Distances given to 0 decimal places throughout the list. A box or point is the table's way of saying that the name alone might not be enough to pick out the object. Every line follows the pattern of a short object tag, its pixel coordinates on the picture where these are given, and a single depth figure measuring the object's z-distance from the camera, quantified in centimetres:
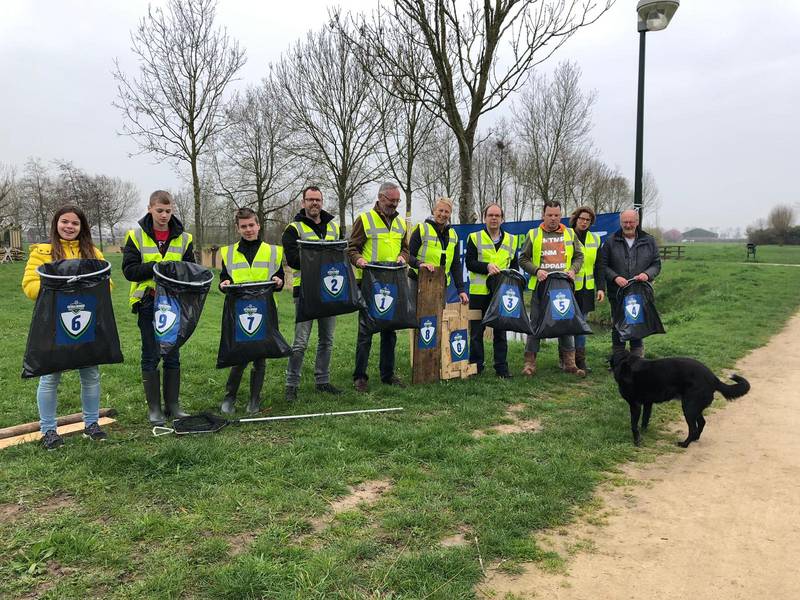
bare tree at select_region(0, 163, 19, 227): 2883
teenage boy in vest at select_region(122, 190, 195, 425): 461
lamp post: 730
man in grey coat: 649
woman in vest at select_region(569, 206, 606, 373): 698
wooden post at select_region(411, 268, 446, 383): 629
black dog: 443
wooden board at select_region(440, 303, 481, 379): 648
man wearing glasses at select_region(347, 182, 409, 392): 582
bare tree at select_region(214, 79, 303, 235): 2330
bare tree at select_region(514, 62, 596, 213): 2505
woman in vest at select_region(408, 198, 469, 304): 627
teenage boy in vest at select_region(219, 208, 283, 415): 493
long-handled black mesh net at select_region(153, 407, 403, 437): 454
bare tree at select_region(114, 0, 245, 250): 1948
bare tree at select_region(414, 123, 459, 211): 2724
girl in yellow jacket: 412
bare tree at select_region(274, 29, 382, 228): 2083
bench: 3834
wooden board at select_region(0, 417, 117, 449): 425
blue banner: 912
